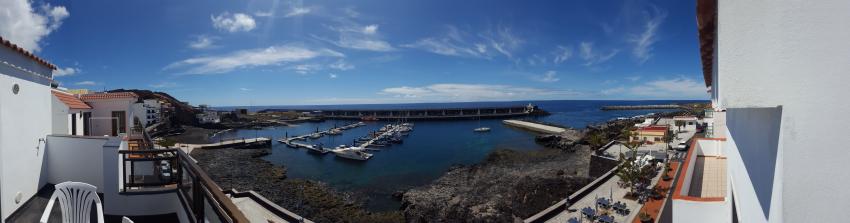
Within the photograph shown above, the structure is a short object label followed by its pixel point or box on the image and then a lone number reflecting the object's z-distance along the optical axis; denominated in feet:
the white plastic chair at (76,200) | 11.69
